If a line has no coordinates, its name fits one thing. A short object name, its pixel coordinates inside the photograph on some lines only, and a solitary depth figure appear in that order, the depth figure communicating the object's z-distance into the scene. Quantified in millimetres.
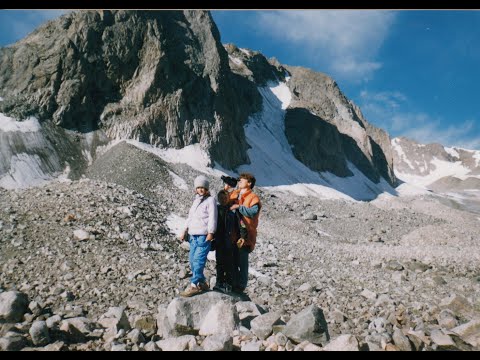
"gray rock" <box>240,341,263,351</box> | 5462
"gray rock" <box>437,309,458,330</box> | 8875
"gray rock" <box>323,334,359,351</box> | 5117
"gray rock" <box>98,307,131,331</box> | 6348
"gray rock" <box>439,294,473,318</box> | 10195
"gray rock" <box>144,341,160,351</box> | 5459
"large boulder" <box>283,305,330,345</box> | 5824
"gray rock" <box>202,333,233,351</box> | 5304
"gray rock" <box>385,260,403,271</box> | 15594
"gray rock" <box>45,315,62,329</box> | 6165
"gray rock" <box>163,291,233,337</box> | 6180
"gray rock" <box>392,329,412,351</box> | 6148
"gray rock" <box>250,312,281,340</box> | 6016
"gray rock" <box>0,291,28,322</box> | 6612
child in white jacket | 7219
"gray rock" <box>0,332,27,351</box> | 5143
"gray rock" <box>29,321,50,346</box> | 5523
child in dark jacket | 7578
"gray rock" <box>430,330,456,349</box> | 6344
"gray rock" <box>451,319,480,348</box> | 6945
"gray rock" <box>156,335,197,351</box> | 5598
